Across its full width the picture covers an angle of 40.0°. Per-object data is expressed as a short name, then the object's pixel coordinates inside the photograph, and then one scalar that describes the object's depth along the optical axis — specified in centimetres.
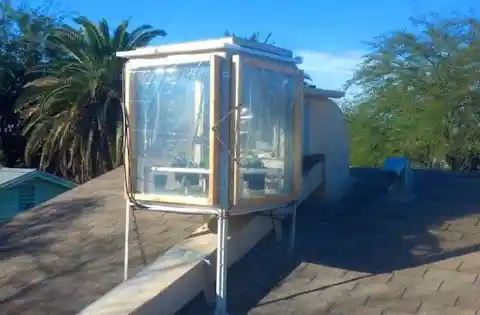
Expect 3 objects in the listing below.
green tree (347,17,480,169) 2222
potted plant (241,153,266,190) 631
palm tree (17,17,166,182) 1919
